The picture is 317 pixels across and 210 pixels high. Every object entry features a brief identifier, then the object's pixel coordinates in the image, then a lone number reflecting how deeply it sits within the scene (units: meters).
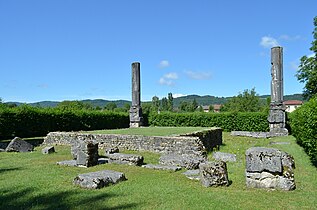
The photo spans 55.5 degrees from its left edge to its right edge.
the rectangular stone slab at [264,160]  6.72
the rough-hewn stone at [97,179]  6.77
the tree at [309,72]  33.12
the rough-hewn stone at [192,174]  7.83
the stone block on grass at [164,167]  8.98
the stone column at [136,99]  27.31
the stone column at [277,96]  22.66
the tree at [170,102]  86.22
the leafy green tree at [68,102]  65.35
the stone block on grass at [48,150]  12.81
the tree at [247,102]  59.34
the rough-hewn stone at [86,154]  9.48
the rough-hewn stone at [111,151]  12.05
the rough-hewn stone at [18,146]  13.61
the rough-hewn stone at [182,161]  9.52
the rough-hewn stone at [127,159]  9.75
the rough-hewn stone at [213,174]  7.01
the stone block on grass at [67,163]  9.72
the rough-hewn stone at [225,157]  11.22
